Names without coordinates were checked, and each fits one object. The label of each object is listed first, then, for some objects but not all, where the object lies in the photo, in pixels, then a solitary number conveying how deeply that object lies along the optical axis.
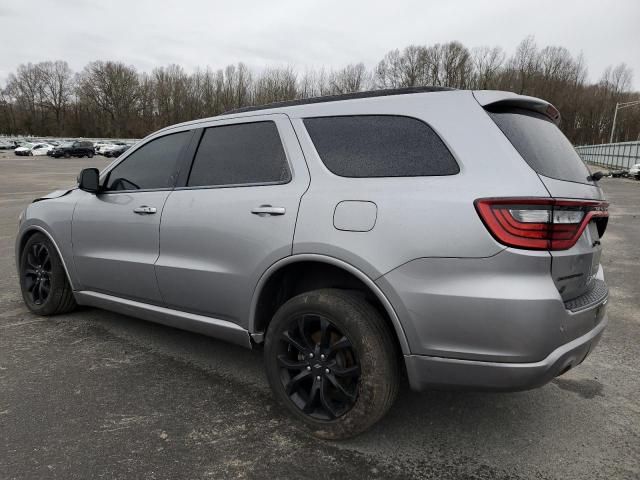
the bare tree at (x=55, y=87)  102.81
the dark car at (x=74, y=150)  49.75
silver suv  2.09
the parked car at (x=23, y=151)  53.94
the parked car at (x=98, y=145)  63.59
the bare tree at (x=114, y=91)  96.69
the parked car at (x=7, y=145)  66.93
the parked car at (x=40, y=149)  56.08
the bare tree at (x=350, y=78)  83.31
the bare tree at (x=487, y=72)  79.50
